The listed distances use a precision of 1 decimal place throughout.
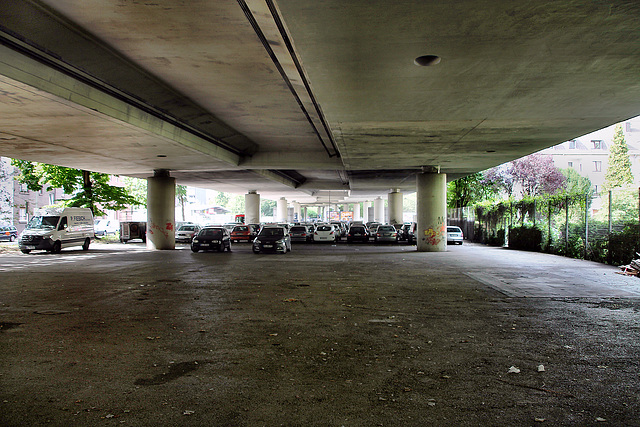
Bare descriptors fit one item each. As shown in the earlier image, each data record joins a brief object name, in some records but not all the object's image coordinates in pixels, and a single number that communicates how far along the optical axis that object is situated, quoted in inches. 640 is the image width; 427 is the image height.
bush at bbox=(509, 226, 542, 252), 1002.7
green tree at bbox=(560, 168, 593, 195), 2090.7
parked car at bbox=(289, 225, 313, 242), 1359.5
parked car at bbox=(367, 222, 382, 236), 1710.6
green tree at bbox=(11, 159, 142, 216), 1243.2
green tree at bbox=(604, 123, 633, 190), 2064.5
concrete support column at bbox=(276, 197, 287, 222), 2900.1
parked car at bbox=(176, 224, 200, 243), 1406.3
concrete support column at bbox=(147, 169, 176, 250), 1121.4
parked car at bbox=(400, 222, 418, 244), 1346.7
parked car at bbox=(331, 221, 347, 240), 1571.1
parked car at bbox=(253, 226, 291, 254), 940.0
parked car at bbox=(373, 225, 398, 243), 1368.1
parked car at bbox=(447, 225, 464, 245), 1263.5
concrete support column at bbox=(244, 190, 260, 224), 1983.3
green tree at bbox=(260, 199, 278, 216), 6348.4
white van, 956.6
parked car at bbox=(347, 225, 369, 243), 1370.6
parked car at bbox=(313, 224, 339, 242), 1373.0
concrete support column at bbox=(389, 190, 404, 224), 2036.2
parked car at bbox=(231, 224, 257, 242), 1380.4
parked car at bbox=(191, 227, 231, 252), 988.6
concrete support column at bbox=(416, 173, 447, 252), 1031.6
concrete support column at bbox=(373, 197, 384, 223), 2950.3
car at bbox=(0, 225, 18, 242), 1475.1
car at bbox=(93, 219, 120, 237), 1915.6
